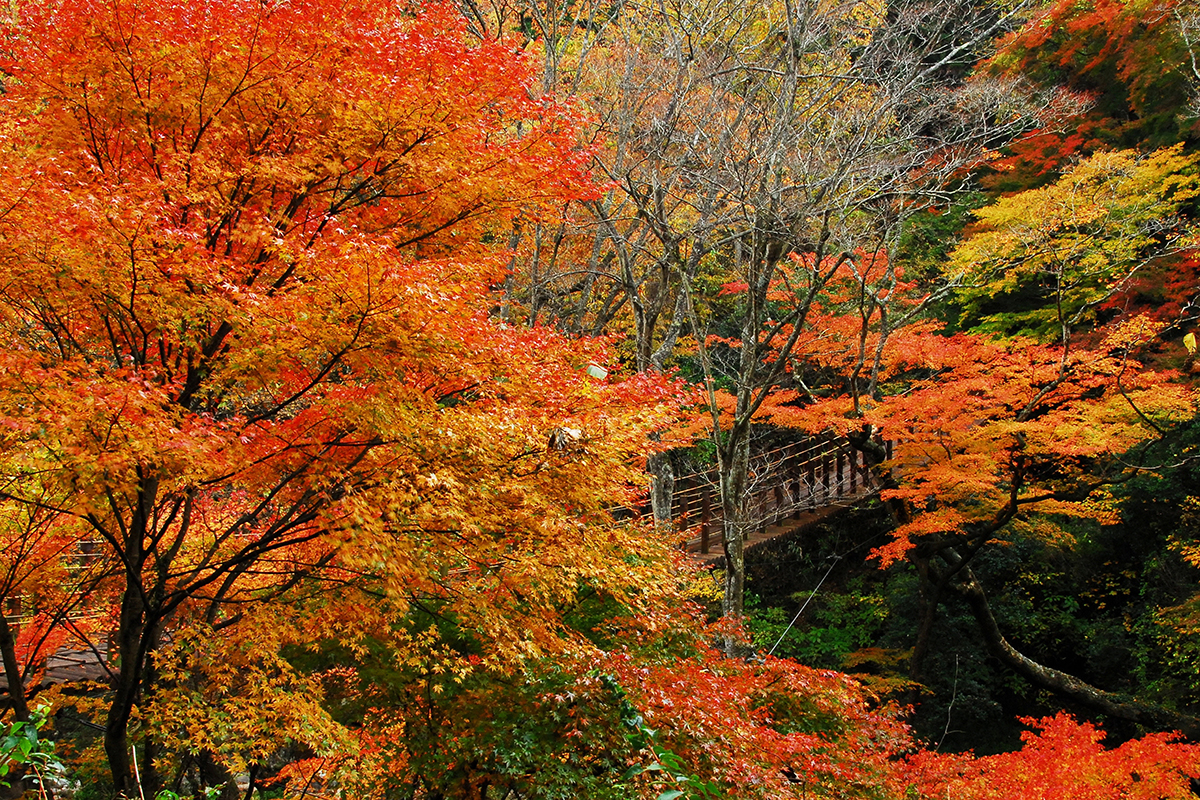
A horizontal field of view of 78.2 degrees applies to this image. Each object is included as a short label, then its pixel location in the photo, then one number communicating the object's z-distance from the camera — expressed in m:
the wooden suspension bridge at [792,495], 13.51
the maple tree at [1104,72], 14.88
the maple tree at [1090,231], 12.38
